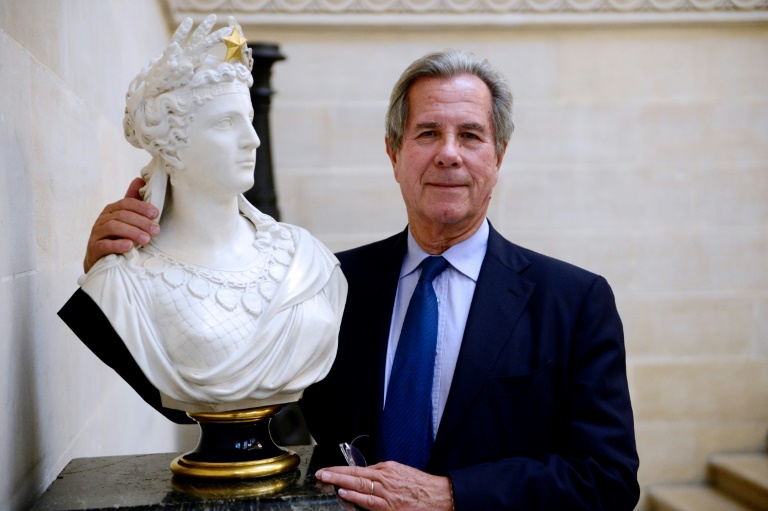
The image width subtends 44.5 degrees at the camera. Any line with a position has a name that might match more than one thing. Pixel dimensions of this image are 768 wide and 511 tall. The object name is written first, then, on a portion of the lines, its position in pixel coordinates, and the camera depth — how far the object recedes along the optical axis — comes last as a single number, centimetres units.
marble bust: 161
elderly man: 196
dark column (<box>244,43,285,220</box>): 424
